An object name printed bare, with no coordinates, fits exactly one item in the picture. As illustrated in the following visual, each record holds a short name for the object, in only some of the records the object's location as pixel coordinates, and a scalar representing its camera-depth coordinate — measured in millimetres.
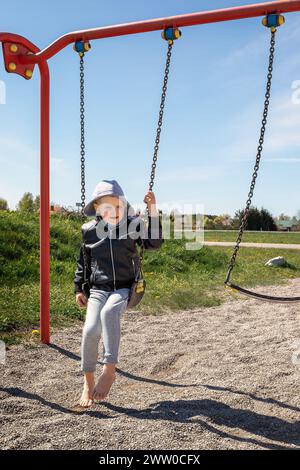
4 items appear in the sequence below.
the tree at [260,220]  25683
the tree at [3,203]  21850
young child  3119
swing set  3590
